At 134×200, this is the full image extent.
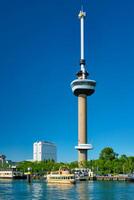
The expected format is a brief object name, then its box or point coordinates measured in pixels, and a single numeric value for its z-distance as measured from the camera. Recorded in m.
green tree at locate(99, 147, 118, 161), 88.29
